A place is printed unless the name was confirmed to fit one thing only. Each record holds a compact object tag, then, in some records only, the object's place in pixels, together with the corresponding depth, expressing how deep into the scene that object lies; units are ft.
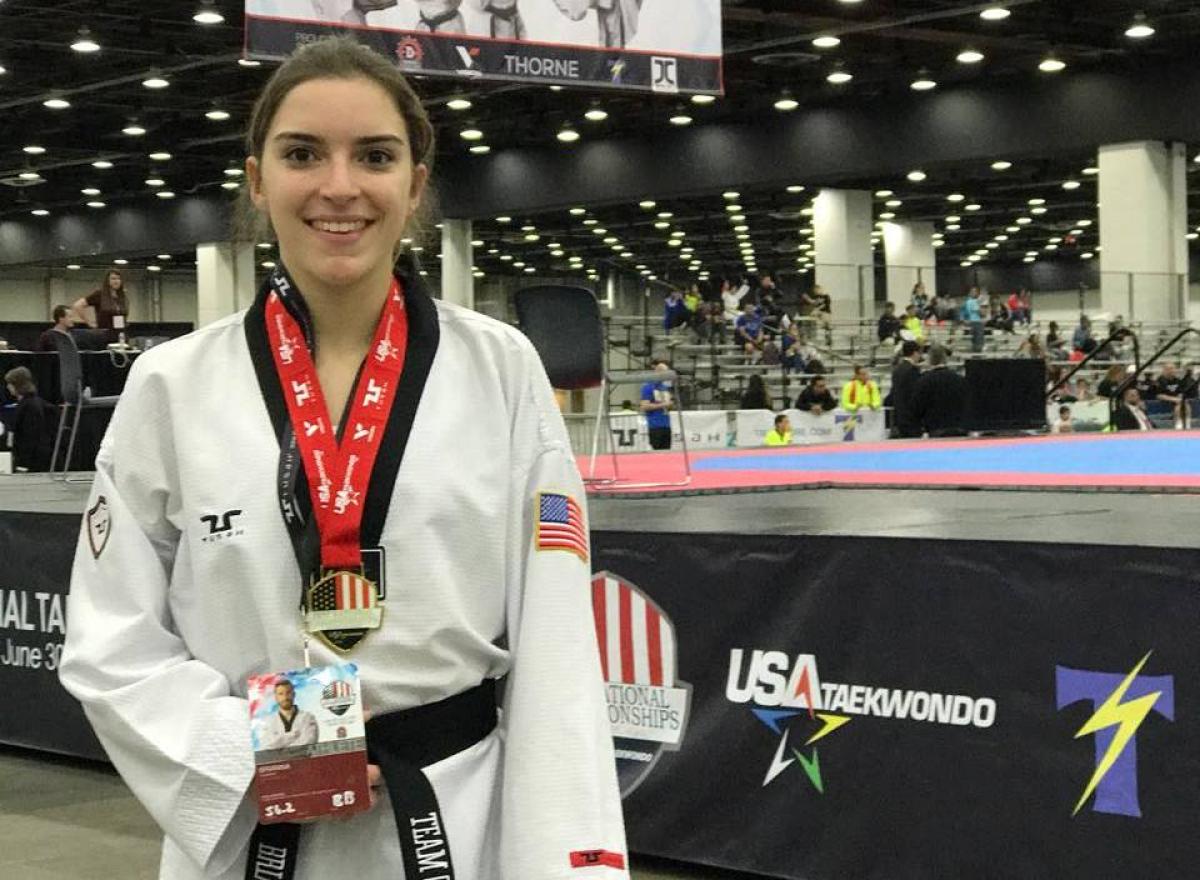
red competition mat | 24.68
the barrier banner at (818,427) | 58.03
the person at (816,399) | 60.44
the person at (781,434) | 53.11
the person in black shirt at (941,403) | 49.62
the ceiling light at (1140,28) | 63.72
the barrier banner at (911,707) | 11.66
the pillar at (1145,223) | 70.44
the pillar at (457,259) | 93.15
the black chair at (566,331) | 23.18
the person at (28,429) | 45.80
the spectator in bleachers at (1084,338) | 71.10
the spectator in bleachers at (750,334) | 65.62
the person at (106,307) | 40.86
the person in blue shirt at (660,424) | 50.39
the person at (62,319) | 38.47
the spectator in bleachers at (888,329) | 69.82
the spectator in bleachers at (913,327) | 70.23
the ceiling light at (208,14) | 57.06
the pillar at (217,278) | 101.55
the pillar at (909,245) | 118.11
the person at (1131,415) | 52.11
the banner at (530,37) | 26.25
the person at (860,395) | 60.54
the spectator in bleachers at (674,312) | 60.39
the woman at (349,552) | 5.01
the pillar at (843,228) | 88.43
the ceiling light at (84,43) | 63.41
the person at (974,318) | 75.56
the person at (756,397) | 60.59
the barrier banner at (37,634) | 20.01
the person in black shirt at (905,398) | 50.78
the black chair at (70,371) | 29.84
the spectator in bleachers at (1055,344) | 73.10
